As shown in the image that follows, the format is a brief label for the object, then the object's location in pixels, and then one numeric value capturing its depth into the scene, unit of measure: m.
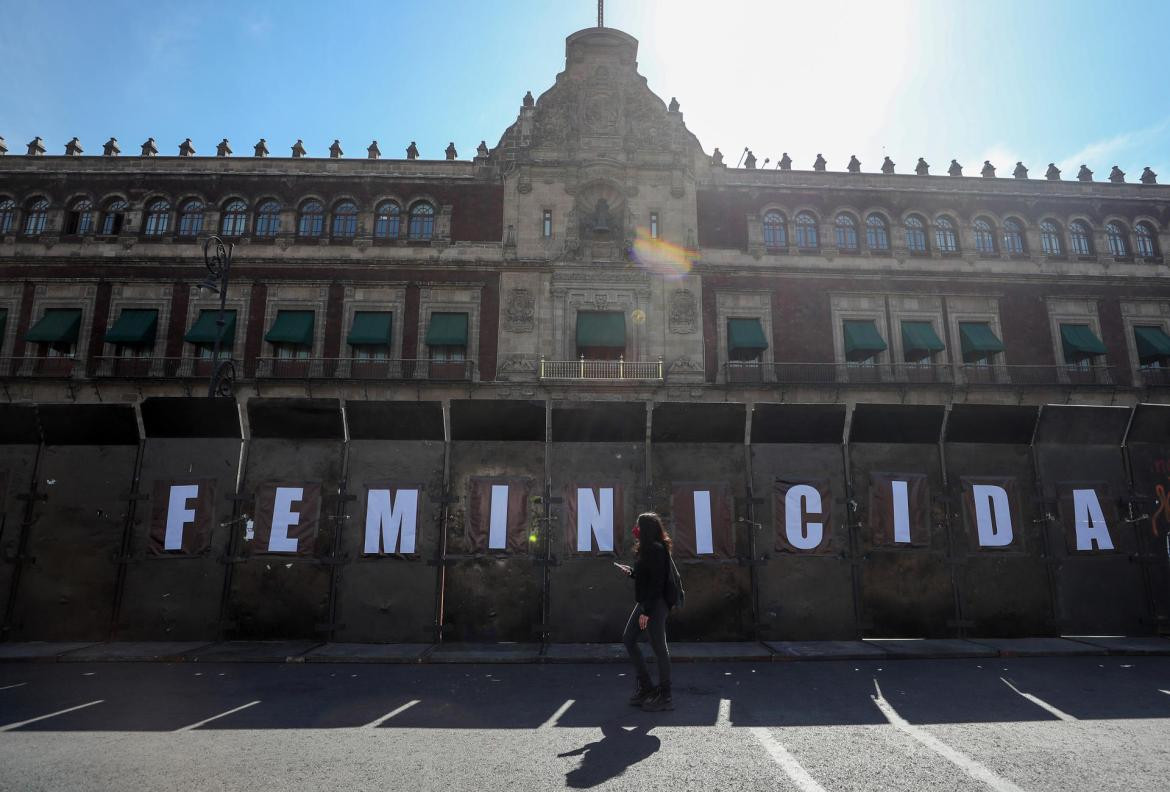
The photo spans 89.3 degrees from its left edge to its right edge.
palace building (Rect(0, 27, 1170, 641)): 23.12
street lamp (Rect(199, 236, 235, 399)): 13.28
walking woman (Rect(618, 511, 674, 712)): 5.87
